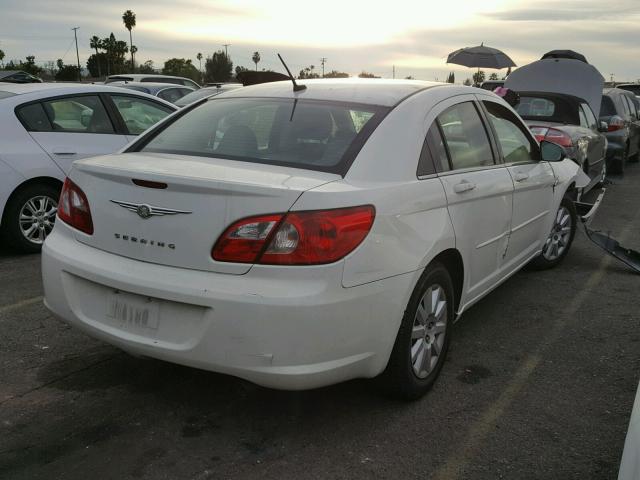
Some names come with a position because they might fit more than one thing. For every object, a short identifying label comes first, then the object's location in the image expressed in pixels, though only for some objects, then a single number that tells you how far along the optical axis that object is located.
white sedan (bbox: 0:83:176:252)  5.84
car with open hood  8.30
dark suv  11.95
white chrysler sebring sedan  2.65
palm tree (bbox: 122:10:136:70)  103.44
